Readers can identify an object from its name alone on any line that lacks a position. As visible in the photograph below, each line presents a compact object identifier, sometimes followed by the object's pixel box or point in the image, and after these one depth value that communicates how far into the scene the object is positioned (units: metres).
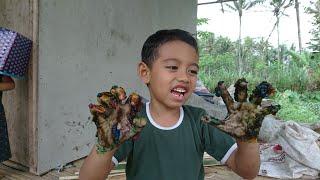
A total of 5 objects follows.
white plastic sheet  2.36
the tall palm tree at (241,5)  13.98
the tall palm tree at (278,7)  12.48
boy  0.83
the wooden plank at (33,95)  2.08
